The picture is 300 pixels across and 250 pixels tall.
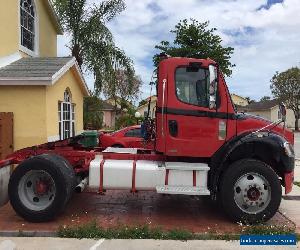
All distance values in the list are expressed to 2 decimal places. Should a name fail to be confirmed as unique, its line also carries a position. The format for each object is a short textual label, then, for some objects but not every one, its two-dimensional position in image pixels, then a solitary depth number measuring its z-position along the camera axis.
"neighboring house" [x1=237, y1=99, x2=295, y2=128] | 38.52
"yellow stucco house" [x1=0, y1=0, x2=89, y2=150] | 6.22
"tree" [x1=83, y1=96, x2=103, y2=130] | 13.37
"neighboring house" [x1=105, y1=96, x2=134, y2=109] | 25.73
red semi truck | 4.28
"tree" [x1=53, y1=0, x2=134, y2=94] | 10.43
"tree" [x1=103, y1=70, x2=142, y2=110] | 10.28
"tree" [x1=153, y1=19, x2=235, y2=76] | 17.32
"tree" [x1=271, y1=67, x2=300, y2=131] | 34.38
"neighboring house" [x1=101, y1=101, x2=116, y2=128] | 34.38
